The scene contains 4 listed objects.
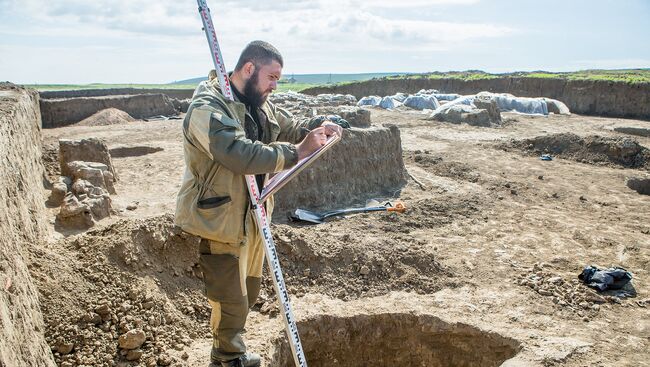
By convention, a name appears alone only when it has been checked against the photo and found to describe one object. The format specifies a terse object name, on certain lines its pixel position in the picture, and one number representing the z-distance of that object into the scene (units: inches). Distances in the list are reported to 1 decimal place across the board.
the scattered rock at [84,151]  303.7
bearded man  108.5
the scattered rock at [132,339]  145.4
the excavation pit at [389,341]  176.2
